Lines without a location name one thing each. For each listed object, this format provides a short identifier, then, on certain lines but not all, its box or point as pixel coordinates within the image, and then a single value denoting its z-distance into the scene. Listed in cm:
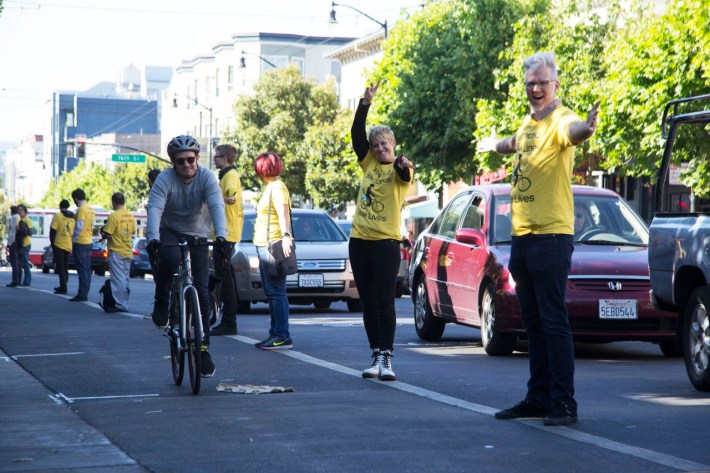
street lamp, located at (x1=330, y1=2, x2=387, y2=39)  5822
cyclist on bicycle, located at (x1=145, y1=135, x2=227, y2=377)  999
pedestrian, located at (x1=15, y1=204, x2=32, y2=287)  3095
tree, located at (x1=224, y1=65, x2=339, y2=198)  7200
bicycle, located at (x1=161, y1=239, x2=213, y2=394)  930
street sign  7269
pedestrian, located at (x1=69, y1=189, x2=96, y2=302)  2338
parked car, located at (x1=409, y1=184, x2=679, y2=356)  1205
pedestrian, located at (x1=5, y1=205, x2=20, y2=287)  3114
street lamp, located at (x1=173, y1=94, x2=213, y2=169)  8250
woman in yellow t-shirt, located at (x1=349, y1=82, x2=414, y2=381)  1016
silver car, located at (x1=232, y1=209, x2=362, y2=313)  1917
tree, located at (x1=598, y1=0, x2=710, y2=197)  2797
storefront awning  6109
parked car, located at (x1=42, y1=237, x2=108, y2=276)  4991
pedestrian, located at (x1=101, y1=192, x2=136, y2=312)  2008
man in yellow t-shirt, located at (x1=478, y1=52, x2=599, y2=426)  781
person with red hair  1284
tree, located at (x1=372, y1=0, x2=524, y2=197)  4291
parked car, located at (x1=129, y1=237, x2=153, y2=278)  4700
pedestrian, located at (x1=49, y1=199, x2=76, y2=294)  2670
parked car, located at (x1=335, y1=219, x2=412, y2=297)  2677
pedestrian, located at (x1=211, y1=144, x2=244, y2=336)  1430
